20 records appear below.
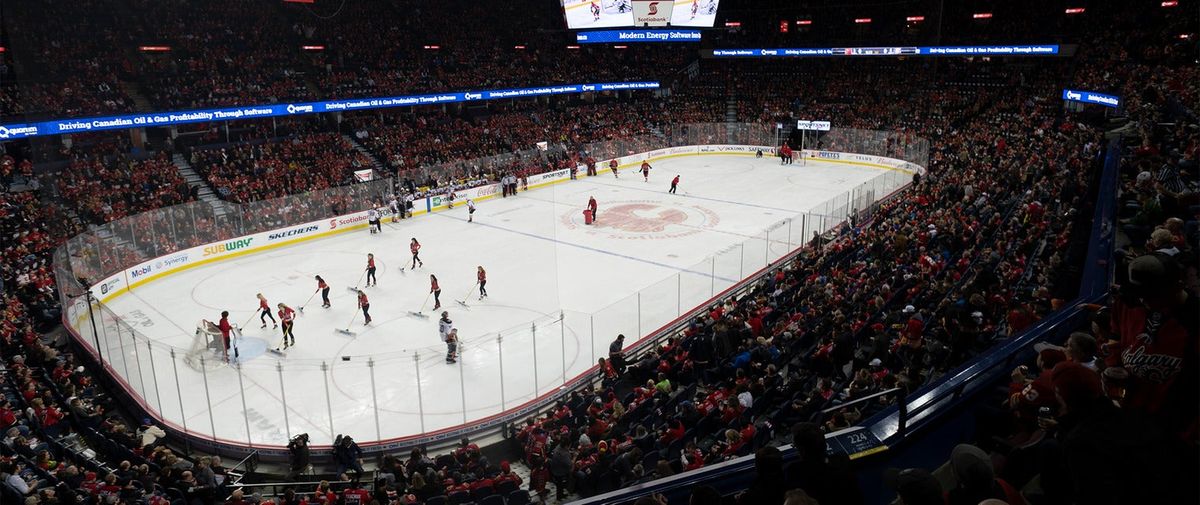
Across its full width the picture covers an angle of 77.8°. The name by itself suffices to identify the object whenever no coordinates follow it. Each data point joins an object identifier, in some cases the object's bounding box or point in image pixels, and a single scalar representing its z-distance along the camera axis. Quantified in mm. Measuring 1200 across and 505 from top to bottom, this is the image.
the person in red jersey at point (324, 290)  19870
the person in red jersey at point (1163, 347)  3256
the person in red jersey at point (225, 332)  15995
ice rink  13984
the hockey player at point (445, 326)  16531
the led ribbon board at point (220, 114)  28266
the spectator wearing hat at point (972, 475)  2943
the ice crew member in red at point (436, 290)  19516
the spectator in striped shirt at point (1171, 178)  10008
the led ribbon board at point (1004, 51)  46344
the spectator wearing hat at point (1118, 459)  2566
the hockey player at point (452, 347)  15219
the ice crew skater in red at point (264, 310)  18438
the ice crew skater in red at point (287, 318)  17250
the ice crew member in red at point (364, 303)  18484
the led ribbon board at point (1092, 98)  35625
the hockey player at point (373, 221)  29328
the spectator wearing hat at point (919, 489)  2852
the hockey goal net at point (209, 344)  16392
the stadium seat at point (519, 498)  9688
